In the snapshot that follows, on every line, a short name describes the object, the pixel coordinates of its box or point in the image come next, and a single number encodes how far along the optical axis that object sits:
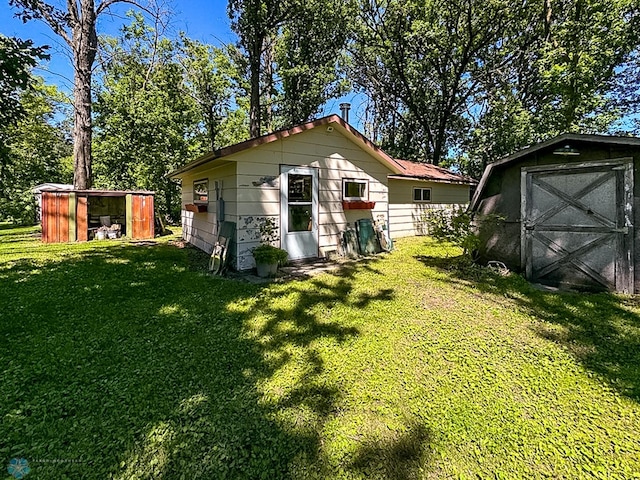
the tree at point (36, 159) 16.14
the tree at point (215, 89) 16.80
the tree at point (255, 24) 11.47
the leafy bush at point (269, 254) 5.83
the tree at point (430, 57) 13.88
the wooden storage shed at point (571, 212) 4.64
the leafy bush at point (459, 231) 6.11
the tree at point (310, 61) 16.19
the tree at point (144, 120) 14.92
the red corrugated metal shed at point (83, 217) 9.62
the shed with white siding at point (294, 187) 6.22
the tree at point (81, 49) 10.41
